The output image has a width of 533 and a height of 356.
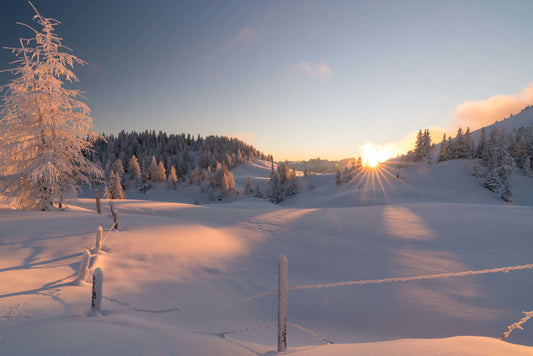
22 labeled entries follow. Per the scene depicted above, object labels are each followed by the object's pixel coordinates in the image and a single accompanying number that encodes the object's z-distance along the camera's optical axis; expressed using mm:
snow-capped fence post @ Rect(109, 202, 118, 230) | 9539
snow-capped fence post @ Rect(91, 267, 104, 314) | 3957
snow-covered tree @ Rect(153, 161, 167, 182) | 84500
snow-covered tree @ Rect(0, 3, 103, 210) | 10781
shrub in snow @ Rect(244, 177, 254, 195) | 80438
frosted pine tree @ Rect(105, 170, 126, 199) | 52312
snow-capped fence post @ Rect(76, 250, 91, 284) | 5323
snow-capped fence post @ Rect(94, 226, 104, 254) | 7184
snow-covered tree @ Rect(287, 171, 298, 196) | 74188
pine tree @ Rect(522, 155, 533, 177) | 51656
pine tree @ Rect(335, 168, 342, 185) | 70581
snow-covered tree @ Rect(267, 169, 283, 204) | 68375
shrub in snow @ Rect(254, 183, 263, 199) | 73375
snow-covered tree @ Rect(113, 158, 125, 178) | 76762
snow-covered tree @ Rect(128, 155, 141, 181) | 83188
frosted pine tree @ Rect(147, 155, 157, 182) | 84500
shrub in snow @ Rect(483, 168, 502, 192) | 47000
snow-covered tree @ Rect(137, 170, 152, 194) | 79831
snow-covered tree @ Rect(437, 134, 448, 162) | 65750
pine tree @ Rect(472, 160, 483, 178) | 52534
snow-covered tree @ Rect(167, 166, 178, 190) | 82312
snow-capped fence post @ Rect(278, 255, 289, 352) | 3498
